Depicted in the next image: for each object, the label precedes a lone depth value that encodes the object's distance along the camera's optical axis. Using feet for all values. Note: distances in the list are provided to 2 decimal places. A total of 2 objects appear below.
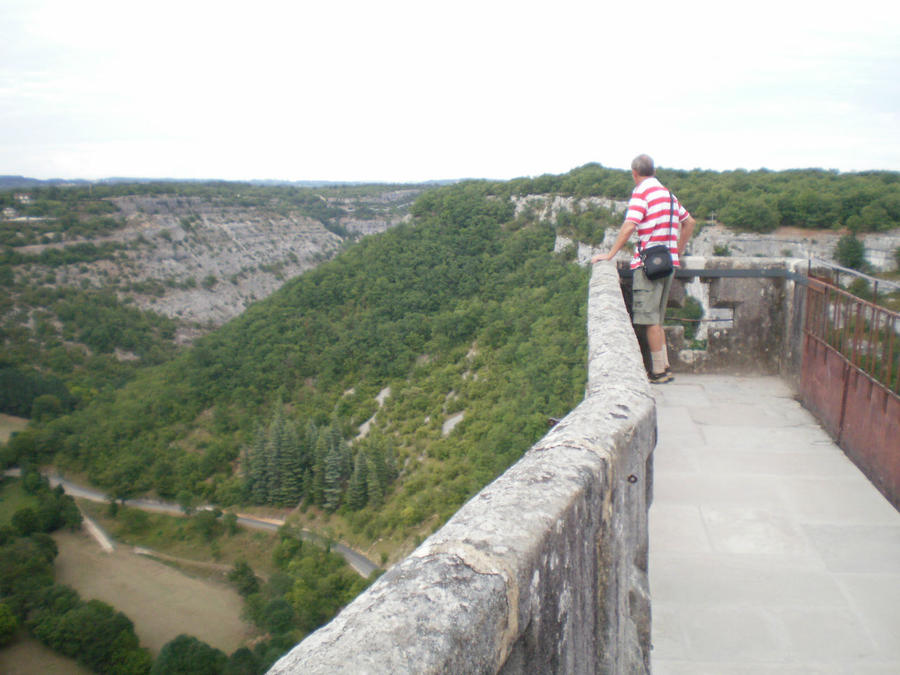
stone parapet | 3.40
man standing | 15.97
